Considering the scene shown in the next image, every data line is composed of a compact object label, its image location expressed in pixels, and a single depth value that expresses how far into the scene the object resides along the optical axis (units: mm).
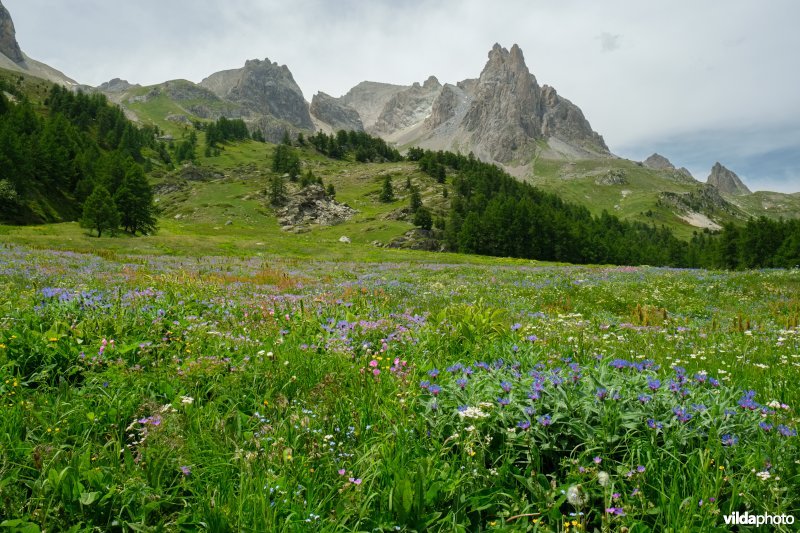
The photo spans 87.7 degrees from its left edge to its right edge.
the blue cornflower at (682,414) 3285
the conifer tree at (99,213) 60000
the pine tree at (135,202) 72188
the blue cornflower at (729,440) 3055
